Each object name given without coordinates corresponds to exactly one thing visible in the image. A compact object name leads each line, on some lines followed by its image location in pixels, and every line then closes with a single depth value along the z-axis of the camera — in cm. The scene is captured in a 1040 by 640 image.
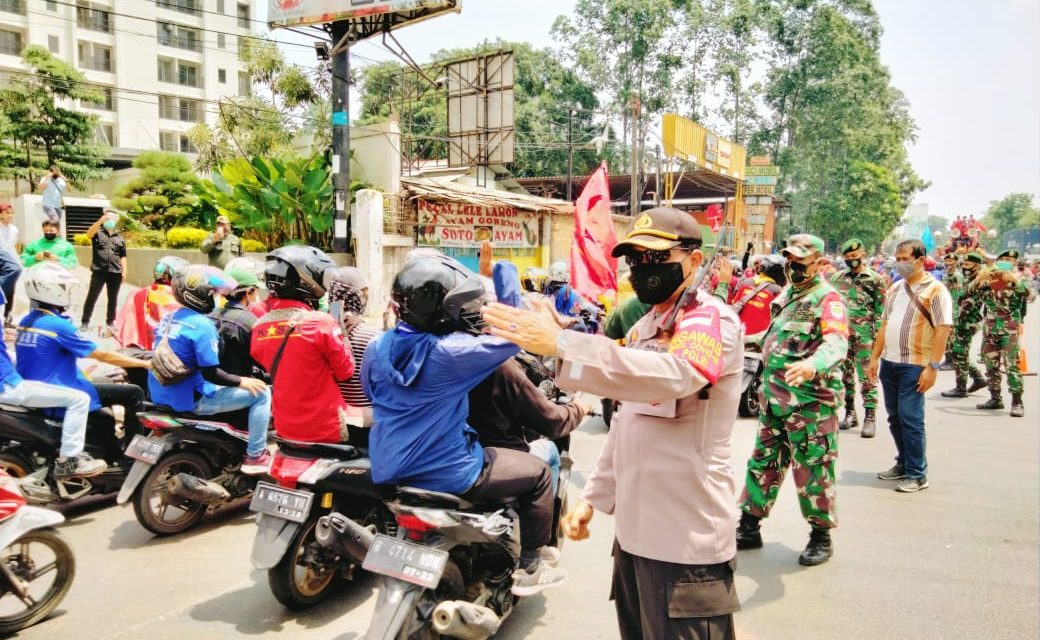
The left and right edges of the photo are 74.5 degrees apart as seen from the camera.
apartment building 4028
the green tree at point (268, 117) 1831
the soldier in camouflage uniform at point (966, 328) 931
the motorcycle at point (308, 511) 327
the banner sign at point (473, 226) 1548
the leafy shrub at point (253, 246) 1409
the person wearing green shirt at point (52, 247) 821
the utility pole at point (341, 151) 1309
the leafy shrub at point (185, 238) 1584
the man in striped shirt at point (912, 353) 538
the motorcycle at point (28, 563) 317
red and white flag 783
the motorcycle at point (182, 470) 429
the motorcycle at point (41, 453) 423
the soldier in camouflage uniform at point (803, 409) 405
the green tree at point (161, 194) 2030
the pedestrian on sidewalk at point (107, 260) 979
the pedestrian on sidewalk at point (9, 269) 725
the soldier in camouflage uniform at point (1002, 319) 872
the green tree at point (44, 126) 2272
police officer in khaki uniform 212
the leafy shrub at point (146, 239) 1766
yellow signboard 2091
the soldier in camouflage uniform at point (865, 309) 720
